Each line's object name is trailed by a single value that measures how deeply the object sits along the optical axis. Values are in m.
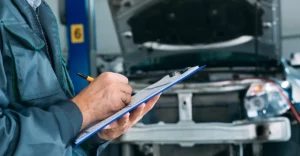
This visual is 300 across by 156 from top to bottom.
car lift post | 4.02
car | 2.62
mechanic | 0.87
